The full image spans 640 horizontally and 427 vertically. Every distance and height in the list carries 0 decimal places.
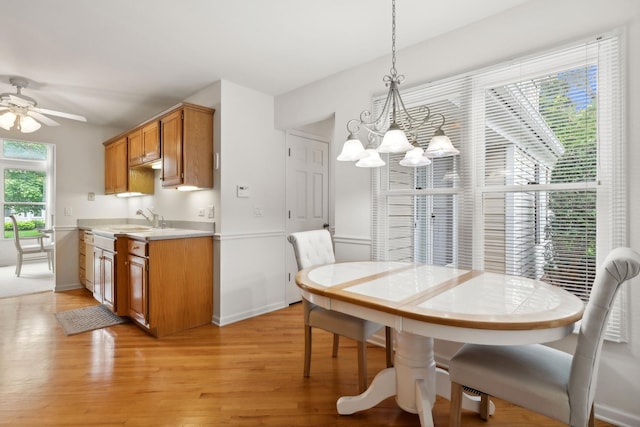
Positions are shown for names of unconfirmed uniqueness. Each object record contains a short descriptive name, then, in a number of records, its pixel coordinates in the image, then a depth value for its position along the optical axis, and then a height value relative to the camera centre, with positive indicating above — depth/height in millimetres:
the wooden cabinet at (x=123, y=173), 4023 +518
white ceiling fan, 2912 +987
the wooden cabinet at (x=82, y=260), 4277 -689
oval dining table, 1124 -389
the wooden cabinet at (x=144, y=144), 3427 +789
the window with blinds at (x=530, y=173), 1692 +245
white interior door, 3736 +304
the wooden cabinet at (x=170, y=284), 2748 -676
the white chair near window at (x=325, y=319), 1844 -675
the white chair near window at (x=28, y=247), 4945 -602
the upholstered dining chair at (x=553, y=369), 1089 -642
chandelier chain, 1966 +1312
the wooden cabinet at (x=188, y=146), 3018 +651
